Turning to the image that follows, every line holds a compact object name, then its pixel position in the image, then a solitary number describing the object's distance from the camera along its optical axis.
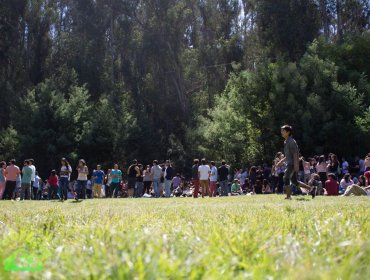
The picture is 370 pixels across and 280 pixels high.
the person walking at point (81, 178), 25.72
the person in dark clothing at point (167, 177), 29.45
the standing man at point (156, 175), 29.91
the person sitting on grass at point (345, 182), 24.52
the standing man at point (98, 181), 28.83
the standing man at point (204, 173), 26.83
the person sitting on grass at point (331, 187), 22.80
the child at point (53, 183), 27.01
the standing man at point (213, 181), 28.19
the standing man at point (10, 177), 25.08
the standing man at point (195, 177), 27.17
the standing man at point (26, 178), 25.38
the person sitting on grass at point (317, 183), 23.16
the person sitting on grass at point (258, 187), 30.63
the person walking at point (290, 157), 15.64
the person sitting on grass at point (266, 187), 30.75
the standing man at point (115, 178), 28.61
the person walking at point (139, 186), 30.97
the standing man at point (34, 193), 31.90
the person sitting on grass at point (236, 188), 32.44
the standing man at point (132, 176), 29.19
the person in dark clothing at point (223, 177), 28.19
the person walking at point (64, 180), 24.98
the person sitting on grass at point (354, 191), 20.29
